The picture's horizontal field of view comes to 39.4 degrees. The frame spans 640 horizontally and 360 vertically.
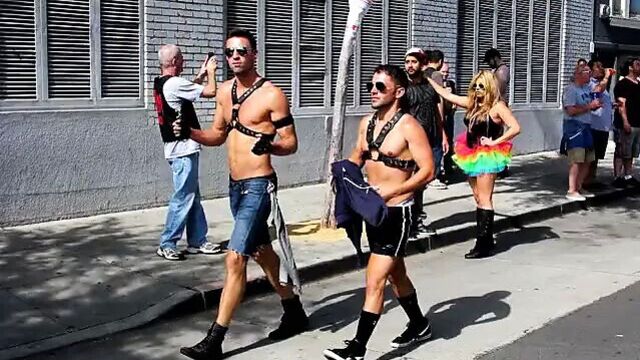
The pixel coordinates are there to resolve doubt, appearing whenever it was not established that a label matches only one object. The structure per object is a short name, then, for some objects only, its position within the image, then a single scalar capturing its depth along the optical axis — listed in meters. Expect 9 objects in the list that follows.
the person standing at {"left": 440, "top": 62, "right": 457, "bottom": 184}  13.35
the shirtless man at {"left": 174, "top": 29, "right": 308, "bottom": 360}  5.74
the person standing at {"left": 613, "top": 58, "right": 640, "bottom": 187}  13.74
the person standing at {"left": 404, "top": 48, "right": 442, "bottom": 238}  9.27
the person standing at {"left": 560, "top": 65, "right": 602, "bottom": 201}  12.27
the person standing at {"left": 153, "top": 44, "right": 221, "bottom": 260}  7.51
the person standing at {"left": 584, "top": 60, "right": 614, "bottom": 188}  13.04
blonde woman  8.90
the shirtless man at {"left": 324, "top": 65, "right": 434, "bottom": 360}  5.59
